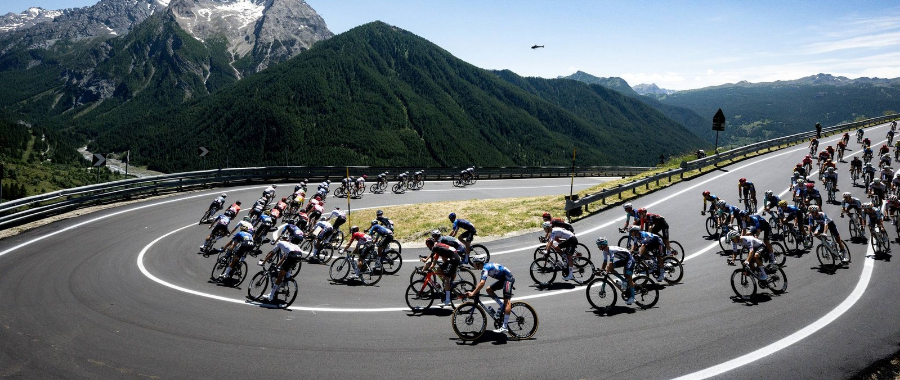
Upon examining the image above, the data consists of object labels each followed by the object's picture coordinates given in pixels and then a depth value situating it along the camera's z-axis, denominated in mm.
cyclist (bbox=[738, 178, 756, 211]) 20219
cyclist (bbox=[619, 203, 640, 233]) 15912
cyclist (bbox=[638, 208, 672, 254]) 14641
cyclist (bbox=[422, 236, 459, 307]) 11211
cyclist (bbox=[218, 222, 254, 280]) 13477
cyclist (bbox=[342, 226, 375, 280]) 14211
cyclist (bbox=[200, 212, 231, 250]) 16891
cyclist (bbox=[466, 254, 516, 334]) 9648
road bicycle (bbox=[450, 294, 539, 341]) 9797
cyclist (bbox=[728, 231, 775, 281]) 11602
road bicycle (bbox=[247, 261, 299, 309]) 12148
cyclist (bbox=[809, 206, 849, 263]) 13898
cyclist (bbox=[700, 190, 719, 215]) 17906
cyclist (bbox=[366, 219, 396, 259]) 14648
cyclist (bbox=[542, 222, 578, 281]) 13453
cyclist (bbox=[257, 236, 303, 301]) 11922
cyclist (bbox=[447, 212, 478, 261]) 14773
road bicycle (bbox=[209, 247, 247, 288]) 13953
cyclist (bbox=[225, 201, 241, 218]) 20359
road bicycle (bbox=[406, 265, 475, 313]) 11625
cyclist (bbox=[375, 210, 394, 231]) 16797
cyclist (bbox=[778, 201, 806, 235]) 15398
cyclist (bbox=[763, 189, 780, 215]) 17156
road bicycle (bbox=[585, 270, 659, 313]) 11328
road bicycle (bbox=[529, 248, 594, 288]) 13938
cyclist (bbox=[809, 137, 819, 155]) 33100
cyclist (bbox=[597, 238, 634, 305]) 11273
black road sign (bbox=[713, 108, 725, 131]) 30678
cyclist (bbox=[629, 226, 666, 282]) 12742
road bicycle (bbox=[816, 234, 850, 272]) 13672
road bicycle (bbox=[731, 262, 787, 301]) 11695
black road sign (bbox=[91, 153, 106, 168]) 26616
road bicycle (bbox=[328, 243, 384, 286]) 14234
